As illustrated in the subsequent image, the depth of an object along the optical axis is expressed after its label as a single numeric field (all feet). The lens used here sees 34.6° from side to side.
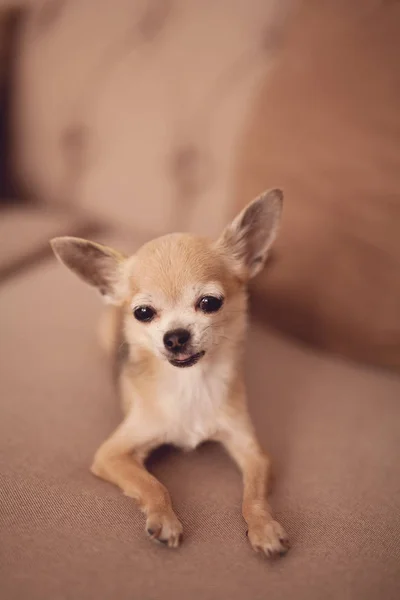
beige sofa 1.06
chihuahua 1.24
